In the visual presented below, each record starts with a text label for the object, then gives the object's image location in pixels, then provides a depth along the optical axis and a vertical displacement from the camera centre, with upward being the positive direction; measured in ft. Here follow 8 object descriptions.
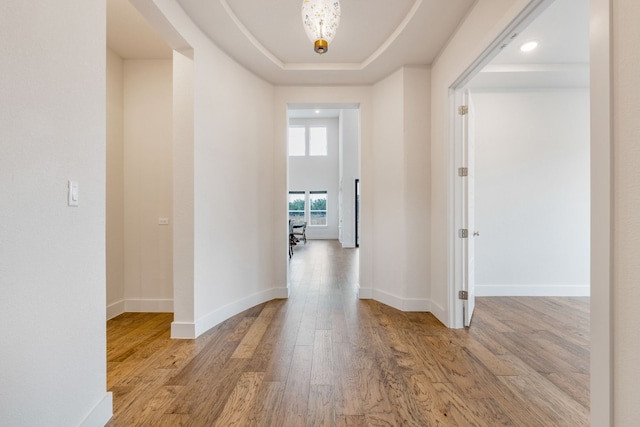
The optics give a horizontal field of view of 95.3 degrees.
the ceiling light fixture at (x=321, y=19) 6.06 +4.07
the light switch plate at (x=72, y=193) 4.25 +0.30
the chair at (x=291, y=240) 25.56 -2.62
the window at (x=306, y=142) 39.32 +9.59
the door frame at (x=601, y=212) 3.65 +0.00
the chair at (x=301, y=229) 31.03 -2.08
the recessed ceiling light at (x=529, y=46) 9.63 +5.60
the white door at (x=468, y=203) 9.16 +0.30
